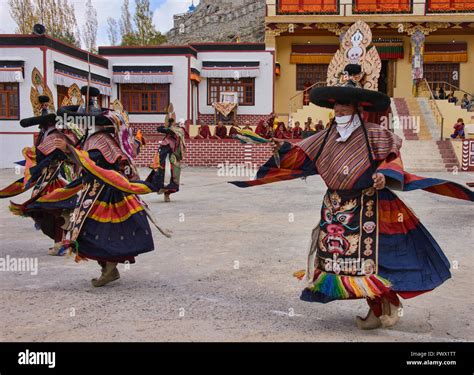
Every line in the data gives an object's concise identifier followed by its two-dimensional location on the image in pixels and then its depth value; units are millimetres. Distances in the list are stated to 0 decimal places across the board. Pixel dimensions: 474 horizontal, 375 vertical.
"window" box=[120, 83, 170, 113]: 29984
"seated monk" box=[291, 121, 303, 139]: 23653
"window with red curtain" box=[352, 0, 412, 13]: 30188
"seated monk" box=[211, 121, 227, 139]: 23858
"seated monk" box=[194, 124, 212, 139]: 24344
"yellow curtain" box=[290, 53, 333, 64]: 31859
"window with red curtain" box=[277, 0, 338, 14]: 30250
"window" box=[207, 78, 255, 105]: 30750
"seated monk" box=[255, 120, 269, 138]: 21406
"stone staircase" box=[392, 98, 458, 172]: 21344
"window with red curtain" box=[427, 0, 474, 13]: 30125
